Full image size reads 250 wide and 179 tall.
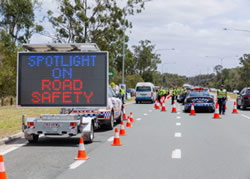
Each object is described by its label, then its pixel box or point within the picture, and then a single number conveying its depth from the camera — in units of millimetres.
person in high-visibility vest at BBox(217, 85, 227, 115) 23156
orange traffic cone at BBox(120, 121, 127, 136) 13508
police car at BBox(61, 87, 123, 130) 13664
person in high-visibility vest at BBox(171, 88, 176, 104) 34172
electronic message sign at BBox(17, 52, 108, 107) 11852
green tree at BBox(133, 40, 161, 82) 104512
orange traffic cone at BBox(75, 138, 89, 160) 8953
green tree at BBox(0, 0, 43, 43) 51281
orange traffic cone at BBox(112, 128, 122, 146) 11117
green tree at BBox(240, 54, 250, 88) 134625
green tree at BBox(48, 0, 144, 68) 46188
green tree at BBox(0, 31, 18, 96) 41562
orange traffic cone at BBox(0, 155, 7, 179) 6297
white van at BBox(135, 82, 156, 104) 43906
